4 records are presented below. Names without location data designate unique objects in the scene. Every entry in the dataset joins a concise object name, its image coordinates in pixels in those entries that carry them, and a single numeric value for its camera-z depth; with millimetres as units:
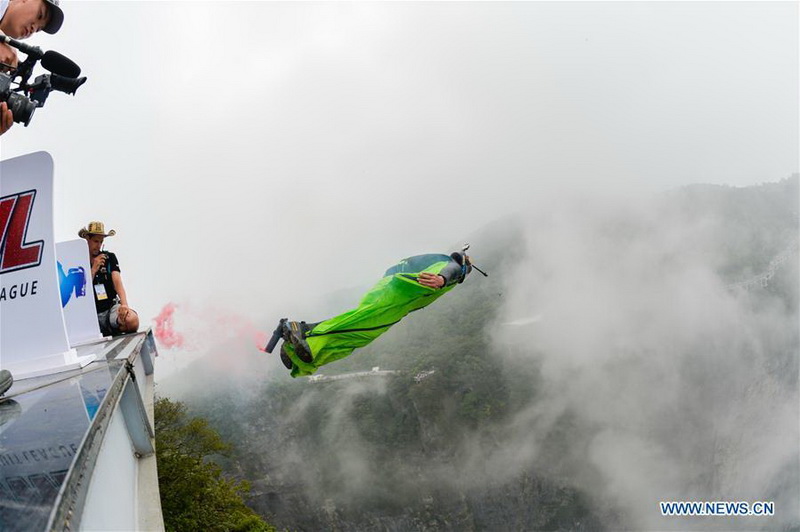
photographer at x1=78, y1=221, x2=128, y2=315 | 8383
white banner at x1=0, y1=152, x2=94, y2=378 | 4844
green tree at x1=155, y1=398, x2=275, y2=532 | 18266
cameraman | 4297
